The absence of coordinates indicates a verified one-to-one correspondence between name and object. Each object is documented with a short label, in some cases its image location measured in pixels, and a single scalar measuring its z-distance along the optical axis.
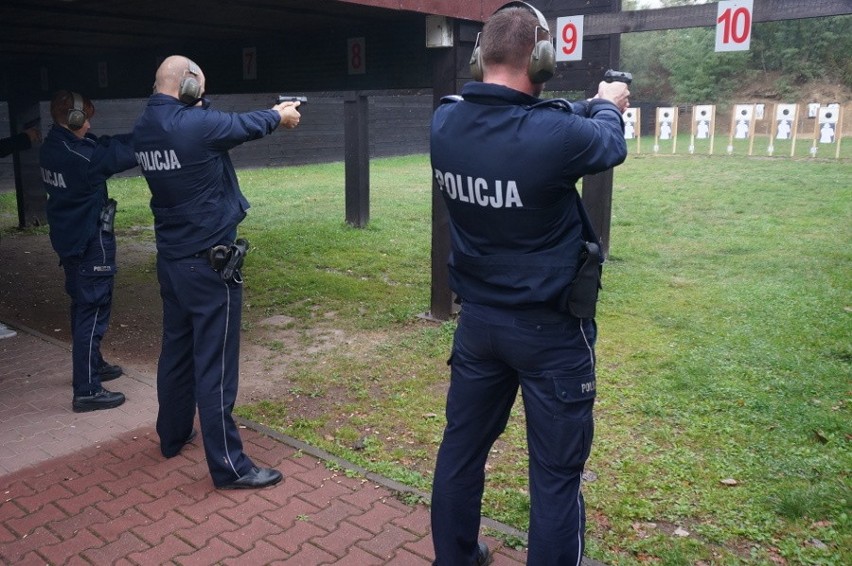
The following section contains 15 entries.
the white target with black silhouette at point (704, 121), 24.83
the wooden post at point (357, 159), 11.21
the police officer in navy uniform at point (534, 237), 2.47
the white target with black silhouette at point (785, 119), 22.62
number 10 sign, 6.96
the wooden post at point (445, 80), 6.16
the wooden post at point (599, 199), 8.68
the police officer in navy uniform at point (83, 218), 4.71
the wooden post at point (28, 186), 11.48
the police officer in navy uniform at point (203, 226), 3.66
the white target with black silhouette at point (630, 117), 25.44
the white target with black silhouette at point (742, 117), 25.69
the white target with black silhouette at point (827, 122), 22.58
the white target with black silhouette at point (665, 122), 26.33
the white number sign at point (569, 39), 7.92
